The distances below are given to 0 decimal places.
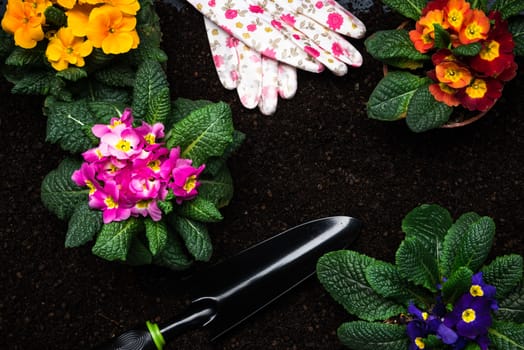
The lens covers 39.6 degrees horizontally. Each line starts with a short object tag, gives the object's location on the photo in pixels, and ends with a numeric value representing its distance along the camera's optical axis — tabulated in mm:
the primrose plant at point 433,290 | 1367
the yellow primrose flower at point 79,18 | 1431
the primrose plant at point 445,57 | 1465
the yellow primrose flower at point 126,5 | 1438
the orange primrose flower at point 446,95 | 1511
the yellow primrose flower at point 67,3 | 1410
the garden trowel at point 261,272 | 1544
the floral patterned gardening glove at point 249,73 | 1663
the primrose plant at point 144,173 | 1332
